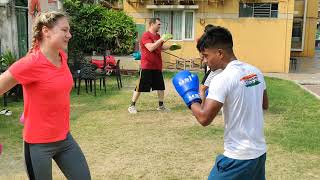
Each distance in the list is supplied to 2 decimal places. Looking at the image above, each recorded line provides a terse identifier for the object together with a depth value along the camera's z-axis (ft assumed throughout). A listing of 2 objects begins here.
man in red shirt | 20.03
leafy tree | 37.23
